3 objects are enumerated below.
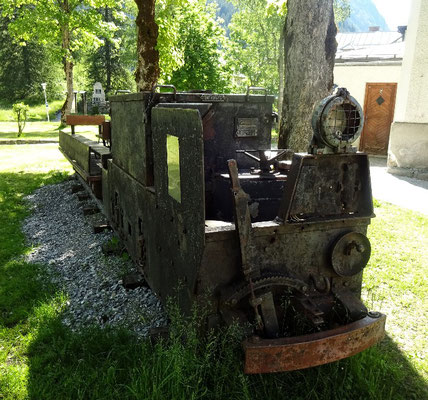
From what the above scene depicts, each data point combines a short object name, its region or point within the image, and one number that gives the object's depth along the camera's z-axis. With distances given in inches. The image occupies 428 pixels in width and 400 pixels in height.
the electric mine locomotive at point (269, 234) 111.7
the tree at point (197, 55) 714.8
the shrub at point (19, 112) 836.6
